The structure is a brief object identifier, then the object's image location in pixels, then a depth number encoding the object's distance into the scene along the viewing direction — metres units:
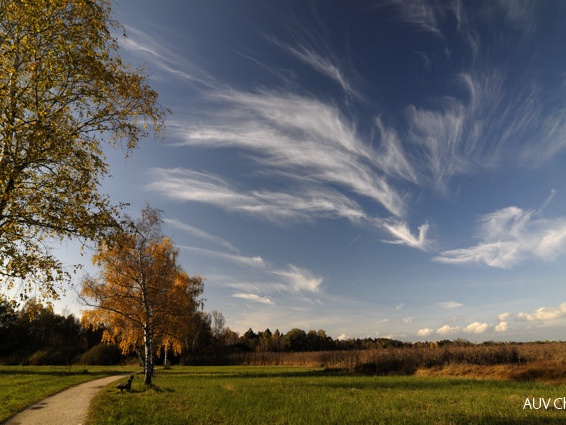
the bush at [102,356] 55.66
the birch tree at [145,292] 25.91
